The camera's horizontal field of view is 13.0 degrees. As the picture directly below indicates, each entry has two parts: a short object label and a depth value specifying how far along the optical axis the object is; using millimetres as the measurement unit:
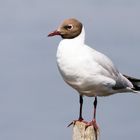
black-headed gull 13445
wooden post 11799
